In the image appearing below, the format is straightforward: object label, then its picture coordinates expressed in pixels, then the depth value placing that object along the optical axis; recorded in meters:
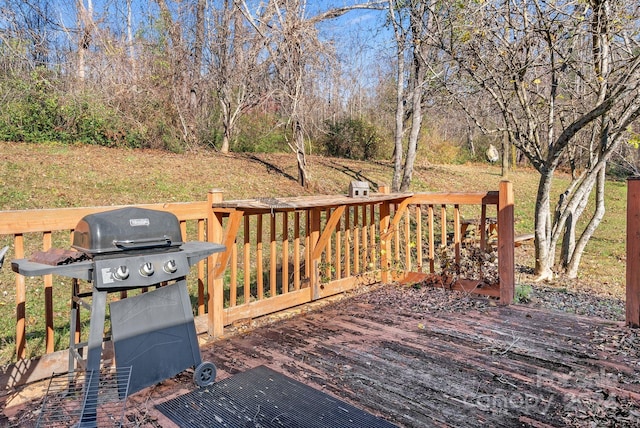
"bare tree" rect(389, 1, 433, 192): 6.81
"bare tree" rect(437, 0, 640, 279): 4.60
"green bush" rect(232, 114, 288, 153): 12.03
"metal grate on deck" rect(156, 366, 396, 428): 2.00
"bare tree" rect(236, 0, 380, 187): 7.53
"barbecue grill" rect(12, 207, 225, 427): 1.96
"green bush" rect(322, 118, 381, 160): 13.67
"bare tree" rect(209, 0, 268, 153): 9.42
